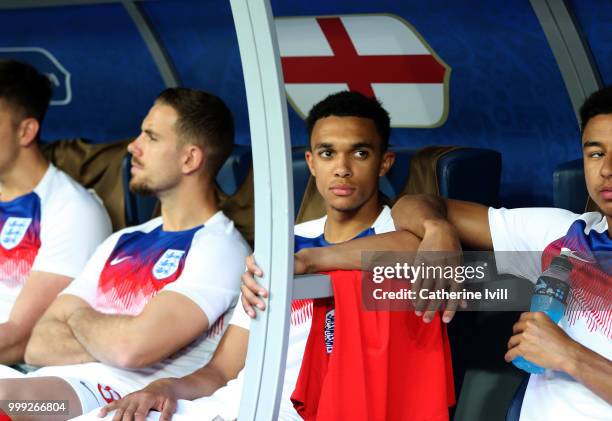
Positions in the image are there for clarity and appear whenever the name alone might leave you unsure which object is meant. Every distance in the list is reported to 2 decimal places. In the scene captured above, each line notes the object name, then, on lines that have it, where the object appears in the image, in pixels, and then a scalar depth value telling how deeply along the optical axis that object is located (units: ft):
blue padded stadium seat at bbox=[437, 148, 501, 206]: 20.42
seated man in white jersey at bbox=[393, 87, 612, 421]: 15.87
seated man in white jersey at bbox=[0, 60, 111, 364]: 24.18
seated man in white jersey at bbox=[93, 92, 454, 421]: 18.63
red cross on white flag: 24.25
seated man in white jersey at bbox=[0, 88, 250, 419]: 20.68
